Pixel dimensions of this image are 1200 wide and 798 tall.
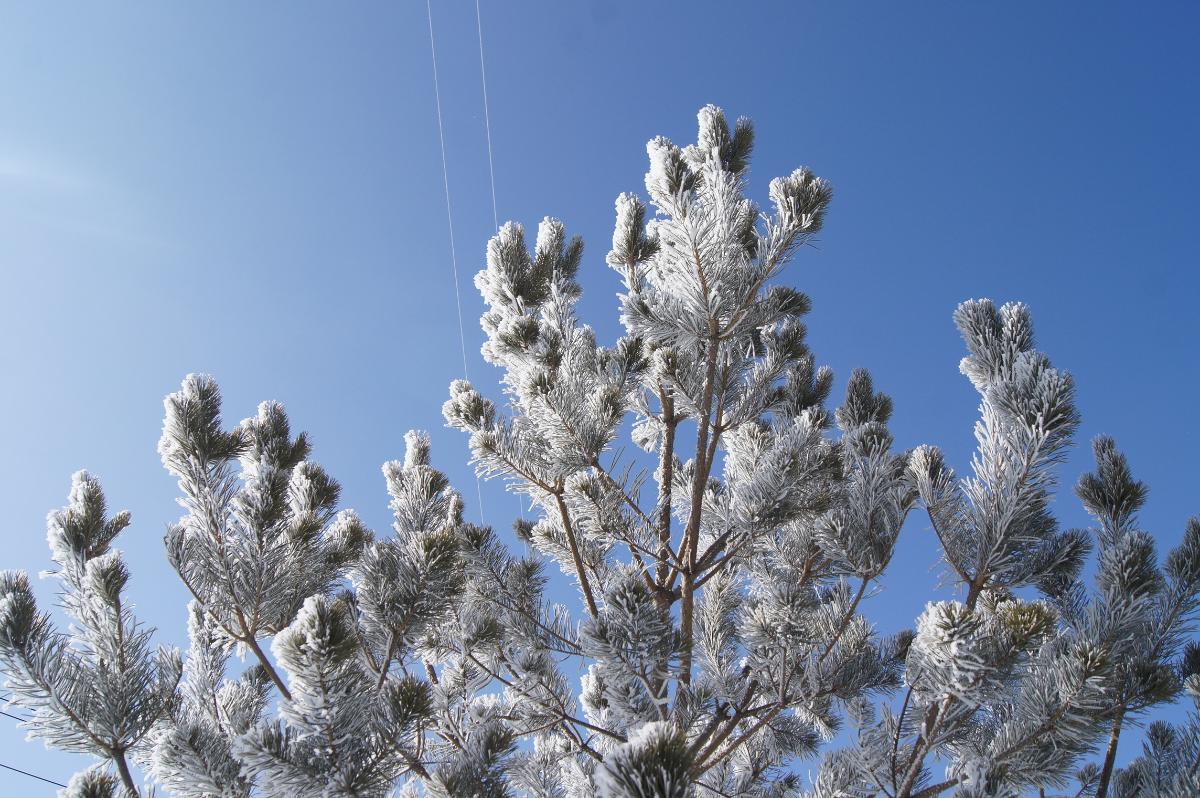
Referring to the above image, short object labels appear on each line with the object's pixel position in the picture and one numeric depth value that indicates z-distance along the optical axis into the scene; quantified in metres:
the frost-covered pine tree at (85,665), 1.94
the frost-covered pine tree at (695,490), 2.80
